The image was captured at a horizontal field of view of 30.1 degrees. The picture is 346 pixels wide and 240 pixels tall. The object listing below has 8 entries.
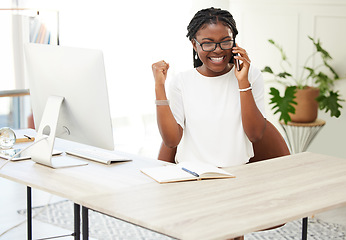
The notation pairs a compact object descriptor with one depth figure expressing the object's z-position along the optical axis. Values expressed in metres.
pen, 2.44
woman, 2.82
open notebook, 2.40
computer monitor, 2.58
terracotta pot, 4.80
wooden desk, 1.93
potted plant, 4.65
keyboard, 2.73
